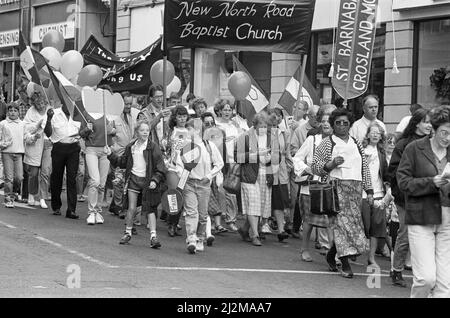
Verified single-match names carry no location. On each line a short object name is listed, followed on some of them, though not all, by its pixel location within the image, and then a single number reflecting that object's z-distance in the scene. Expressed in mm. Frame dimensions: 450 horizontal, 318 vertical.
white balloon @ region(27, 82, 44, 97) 15137
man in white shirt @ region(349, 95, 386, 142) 12156
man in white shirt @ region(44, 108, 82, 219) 14211
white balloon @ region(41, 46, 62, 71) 16281
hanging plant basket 17578
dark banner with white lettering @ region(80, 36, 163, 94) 18875
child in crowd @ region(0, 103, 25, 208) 15055
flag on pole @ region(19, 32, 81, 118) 14414
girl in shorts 11766
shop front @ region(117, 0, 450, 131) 17984
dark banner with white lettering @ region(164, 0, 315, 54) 14297
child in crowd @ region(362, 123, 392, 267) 10773
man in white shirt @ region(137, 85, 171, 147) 13198
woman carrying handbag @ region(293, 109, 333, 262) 10952
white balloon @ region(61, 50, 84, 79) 16109
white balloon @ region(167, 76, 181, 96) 17922
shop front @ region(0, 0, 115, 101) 30641
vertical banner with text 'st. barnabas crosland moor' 14219
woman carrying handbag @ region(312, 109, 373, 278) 10219
